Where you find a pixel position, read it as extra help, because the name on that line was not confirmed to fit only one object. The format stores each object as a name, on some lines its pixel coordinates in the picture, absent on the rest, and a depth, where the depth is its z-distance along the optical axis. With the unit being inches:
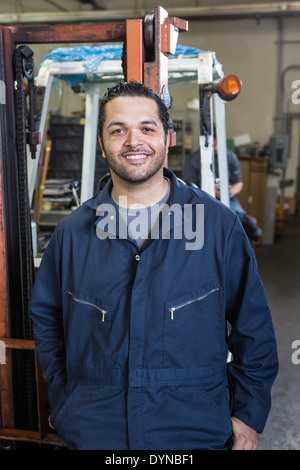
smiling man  55.1
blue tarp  126.3
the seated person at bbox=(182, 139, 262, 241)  203.9
